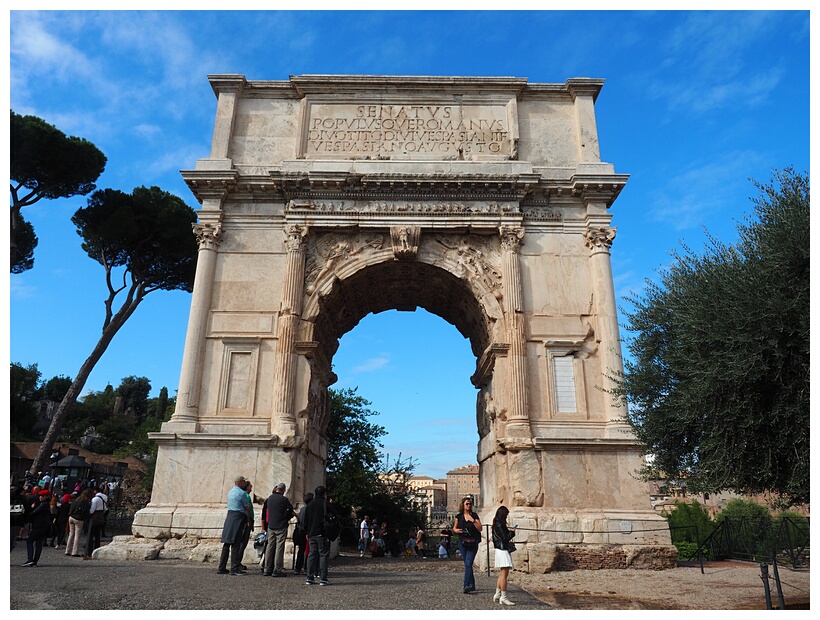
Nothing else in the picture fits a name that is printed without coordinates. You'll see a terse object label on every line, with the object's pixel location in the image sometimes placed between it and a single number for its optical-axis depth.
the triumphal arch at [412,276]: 11.79
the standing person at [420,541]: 20.27
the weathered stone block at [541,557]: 10.69
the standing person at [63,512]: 12.39
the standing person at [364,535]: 18.45
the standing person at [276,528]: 8.81
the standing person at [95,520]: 10.98
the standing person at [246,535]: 8.95
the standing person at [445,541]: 21.02
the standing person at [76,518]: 11.13
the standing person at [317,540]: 8.30
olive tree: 7.02
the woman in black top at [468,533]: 7.71
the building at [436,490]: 82.05
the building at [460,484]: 89.75
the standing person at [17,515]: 9.27
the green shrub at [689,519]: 23.56
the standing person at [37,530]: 8.97
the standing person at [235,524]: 8.69
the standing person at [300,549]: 9.62
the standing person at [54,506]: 12.43
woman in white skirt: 7.04
